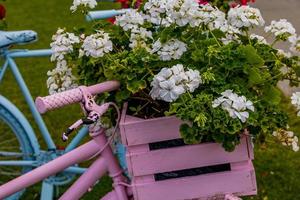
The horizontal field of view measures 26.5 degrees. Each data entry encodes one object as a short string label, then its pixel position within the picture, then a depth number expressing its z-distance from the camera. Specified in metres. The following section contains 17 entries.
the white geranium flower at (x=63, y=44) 2.42
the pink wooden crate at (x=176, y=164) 2.12
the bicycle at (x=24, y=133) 3.42
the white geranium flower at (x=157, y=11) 2.25
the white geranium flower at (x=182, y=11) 2.14
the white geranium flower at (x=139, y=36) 2.28
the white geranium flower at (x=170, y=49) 2.15
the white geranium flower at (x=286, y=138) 2.35
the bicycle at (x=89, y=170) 2.32
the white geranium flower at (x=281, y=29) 2.30
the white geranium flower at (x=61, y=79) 2.50
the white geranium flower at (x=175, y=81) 1.99
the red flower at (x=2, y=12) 3.44
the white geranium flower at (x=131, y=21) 2.31
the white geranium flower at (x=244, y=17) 2.26
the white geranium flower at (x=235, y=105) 1.95
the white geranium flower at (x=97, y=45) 2.19
